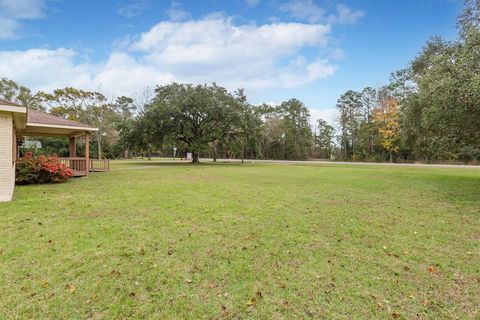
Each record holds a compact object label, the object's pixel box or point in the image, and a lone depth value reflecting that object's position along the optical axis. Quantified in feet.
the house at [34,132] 24.23
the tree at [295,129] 143.84
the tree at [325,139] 150.30
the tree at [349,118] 135.13
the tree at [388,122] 103.76
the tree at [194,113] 80.89
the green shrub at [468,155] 96.89
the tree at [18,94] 129.39
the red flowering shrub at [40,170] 34.42
